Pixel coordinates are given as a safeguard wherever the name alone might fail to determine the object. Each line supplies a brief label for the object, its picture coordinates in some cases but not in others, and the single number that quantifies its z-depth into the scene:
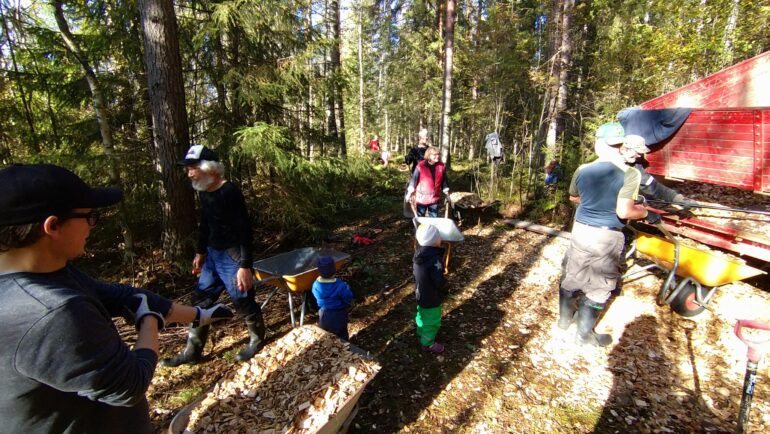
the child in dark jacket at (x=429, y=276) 3.57
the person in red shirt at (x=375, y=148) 18.61
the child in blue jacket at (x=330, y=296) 3.30
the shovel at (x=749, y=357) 1.81
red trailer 4.34
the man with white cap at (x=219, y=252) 3.20
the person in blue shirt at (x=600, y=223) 3.23
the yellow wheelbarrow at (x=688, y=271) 3.55
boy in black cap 1.03
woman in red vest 6.05
